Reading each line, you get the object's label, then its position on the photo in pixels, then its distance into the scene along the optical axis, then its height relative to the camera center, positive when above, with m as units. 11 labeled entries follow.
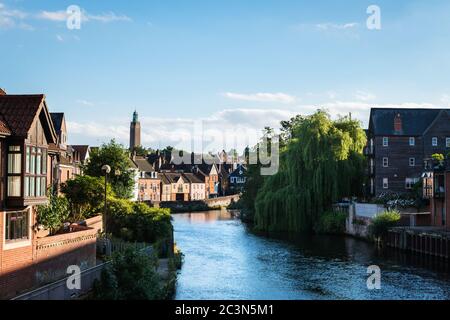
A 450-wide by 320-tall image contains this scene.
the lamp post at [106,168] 30.67 +0.59
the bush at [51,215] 27.89 -1.62
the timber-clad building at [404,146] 67.75 +3.83
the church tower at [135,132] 171.50 +13.34
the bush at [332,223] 60.88 -4.17
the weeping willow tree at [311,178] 62.06 +0.30
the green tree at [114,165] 52.12 +1.24
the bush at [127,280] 22.84 -3.73
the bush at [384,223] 53.16 -3.60
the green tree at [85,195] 41.31 -1.02
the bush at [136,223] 40.72 -2.86
